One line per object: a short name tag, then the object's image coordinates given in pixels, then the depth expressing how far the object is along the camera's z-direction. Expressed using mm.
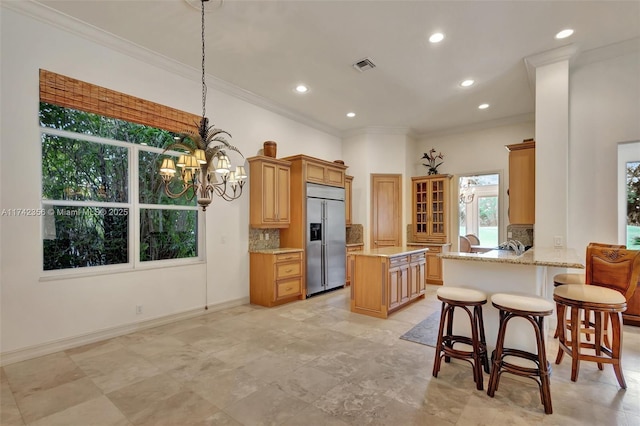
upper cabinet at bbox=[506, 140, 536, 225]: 4117
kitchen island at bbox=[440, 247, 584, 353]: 2561
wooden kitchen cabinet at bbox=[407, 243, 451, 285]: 6344
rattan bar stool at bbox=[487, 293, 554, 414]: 2164
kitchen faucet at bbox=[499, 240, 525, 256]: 3168
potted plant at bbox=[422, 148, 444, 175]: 6984
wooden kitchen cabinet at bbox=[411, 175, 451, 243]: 6547
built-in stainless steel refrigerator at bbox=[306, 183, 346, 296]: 5379
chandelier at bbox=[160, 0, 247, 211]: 2668
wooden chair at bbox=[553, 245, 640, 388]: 2320
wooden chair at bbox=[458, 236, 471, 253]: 6930
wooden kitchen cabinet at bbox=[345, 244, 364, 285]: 6437
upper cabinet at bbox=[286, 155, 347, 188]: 5355
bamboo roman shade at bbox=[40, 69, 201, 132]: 3129
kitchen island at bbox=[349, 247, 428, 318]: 4207
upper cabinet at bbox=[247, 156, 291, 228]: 4906
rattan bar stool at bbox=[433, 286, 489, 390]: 2465
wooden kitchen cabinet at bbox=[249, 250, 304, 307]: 4727
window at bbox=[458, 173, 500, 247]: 7914
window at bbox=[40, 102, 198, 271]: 3219
